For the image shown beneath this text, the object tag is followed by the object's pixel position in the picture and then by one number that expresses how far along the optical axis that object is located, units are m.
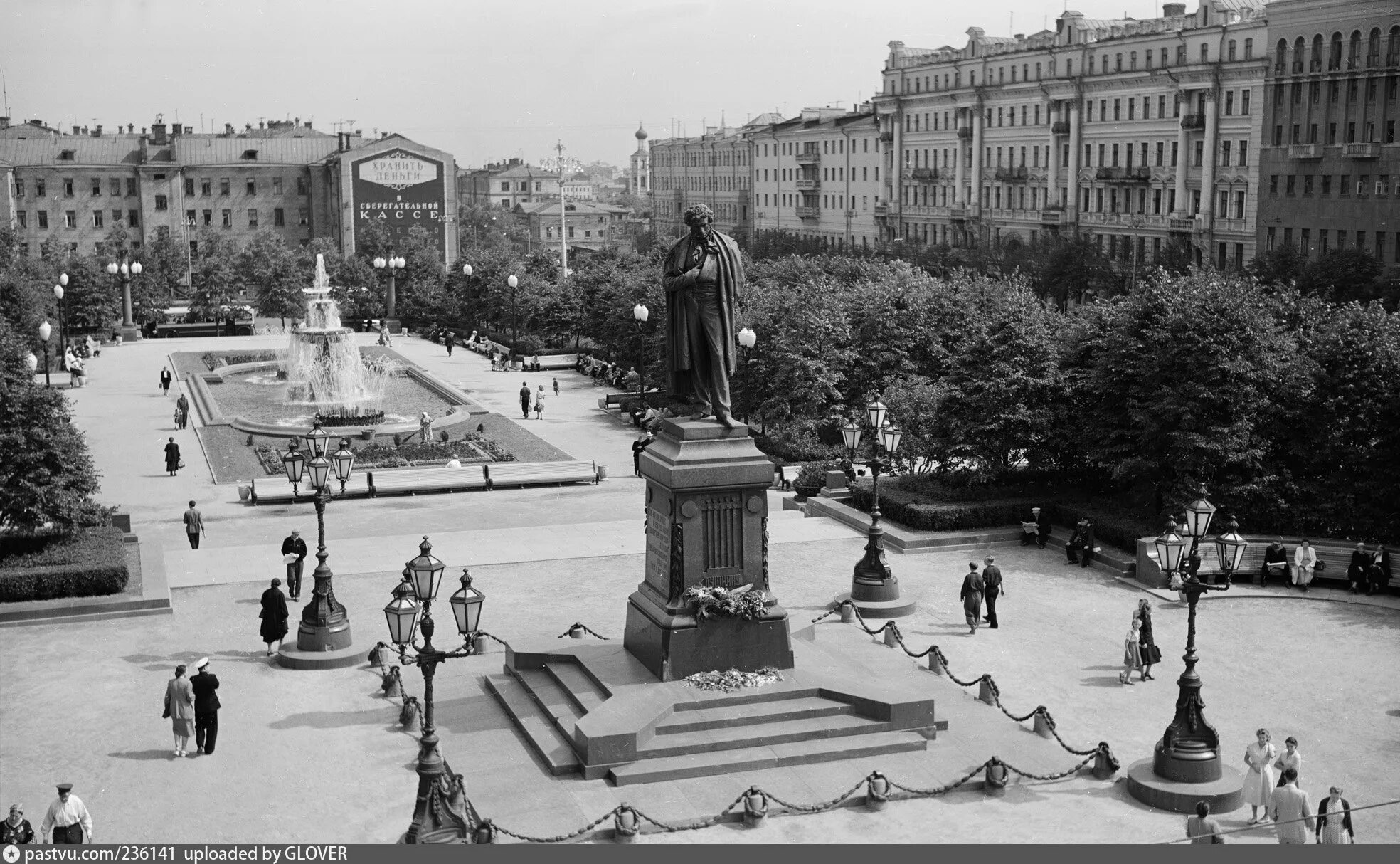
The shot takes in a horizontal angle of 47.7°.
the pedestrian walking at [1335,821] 15.39
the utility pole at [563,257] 86.62
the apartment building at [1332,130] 69.38
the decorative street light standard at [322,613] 22.75
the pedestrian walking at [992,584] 24.55
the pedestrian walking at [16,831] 14.80
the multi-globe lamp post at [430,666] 15.28
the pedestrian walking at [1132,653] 21.67
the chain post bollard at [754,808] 16.53
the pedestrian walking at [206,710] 18.73
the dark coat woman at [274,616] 22.48
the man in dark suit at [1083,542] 29.30
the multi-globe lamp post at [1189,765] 17.22
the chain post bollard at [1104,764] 18.14
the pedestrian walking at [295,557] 26.19
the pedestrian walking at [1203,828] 15.38
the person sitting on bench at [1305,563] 27.27
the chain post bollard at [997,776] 17.48
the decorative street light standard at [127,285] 77.81
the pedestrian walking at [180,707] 18.59
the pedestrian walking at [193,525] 30.31
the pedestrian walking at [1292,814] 15.67
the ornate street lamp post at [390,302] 81.31
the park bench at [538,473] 38.31
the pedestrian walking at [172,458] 39.31
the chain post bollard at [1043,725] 19.48
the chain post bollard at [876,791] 17.06
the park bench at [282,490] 35.84
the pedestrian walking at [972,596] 24.44
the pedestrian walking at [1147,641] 21.80
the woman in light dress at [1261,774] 16.89
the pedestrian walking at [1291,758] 16.53
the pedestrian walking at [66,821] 15.31
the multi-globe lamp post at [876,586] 25.58
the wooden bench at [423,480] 37.06
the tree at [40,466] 26.47
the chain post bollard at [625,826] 16.02
